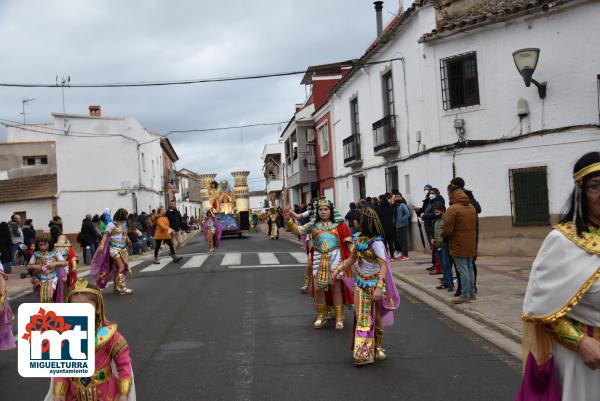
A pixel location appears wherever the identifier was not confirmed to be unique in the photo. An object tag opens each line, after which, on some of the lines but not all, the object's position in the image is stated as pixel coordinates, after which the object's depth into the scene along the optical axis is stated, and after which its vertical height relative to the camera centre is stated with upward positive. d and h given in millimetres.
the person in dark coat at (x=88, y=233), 18516 -466
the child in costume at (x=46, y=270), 8109 -678
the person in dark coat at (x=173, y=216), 19672 -104
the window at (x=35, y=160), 34406 +3686
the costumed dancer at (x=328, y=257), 7504 -693
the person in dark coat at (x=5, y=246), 15871 -620
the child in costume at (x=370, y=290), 5770 -897
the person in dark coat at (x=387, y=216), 14867 -414
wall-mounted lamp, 13524 +3078
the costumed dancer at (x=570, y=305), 2641 -539
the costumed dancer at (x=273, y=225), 30703 -968
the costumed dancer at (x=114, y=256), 10969 -739
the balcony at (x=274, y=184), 57562 +2375
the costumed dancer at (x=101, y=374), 3188 -877
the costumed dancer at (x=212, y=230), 21797 -714
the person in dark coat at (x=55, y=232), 10362 -210
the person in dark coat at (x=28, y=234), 18323 -374
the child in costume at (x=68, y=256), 8672 -539
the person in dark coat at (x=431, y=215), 11422 -348
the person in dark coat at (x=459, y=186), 8969 +136
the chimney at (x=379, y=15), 26672 +8607
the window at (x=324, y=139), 30759 +3553
